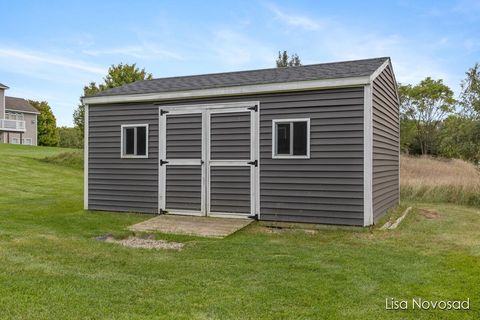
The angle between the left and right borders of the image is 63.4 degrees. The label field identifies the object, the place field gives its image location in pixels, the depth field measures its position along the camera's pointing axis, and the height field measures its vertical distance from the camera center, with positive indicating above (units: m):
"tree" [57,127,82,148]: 40.08 +1.88
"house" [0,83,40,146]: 33.31 +3.12
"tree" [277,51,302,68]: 23.73 +6.07
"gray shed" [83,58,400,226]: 6.78 +0.25
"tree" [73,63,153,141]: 24.25 +5.01
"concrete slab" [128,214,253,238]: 6.47 -1.22
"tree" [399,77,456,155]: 28.64 +4.07
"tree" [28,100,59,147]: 41.69 +3.10
